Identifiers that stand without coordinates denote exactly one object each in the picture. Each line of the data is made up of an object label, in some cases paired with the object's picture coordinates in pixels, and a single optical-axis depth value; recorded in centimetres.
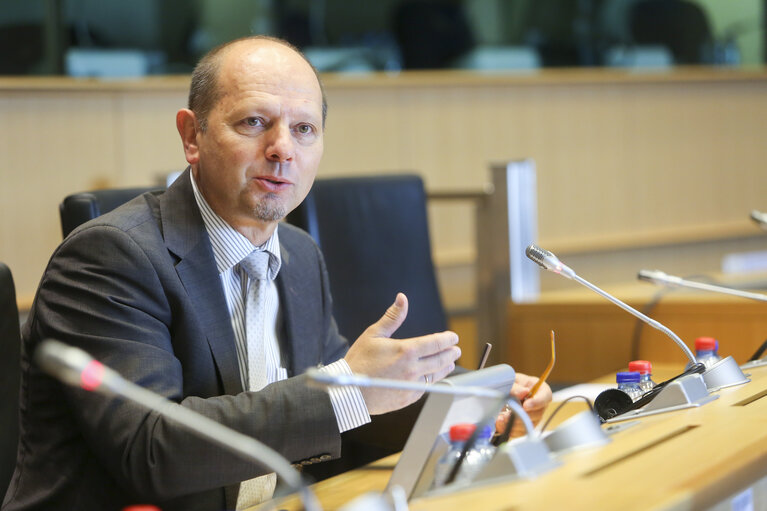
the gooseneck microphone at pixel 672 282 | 348
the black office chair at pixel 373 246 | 396
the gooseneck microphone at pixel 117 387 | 284
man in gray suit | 318
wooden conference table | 298
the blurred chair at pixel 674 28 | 756
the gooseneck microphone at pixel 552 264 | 330
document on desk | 354
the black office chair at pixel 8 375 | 333
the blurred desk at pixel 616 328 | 412
